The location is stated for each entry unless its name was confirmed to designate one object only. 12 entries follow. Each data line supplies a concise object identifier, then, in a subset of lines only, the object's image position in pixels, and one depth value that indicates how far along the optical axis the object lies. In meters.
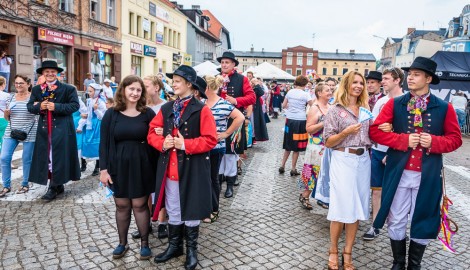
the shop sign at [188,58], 31.47
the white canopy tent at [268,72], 19.98
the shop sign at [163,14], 33.17
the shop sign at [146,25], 29.80
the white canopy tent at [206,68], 16.71
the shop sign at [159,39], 33.25
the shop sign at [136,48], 28.35
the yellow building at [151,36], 27.61
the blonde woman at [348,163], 3.73
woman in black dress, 3.83
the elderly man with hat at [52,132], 5.70
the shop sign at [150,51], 30.65
